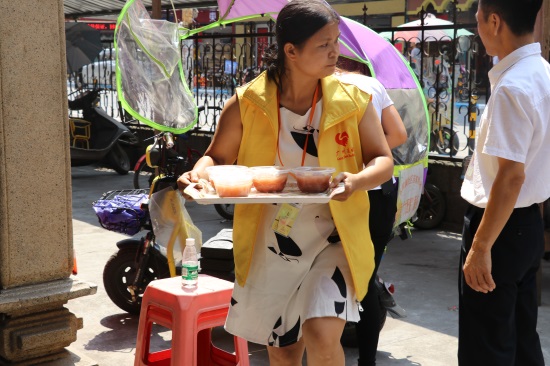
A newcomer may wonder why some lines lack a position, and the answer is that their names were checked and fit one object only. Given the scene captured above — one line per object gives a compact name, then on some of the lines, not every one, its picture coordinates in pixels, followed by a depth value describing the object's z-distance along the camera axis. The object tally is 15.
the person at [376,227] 4.05
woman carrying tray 3.02
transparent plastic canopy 5.29
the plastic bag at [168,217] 5.29
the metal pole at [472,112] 8.88
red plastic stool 3.90
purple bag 5.45
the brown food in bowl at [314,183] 2.82
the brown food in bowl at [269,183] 2.90
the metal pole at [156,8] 9.38
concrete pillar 3.83
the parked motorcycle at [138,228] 5.45
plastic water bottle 4.11
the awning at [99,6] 14.50
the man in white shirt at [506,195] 3.03
